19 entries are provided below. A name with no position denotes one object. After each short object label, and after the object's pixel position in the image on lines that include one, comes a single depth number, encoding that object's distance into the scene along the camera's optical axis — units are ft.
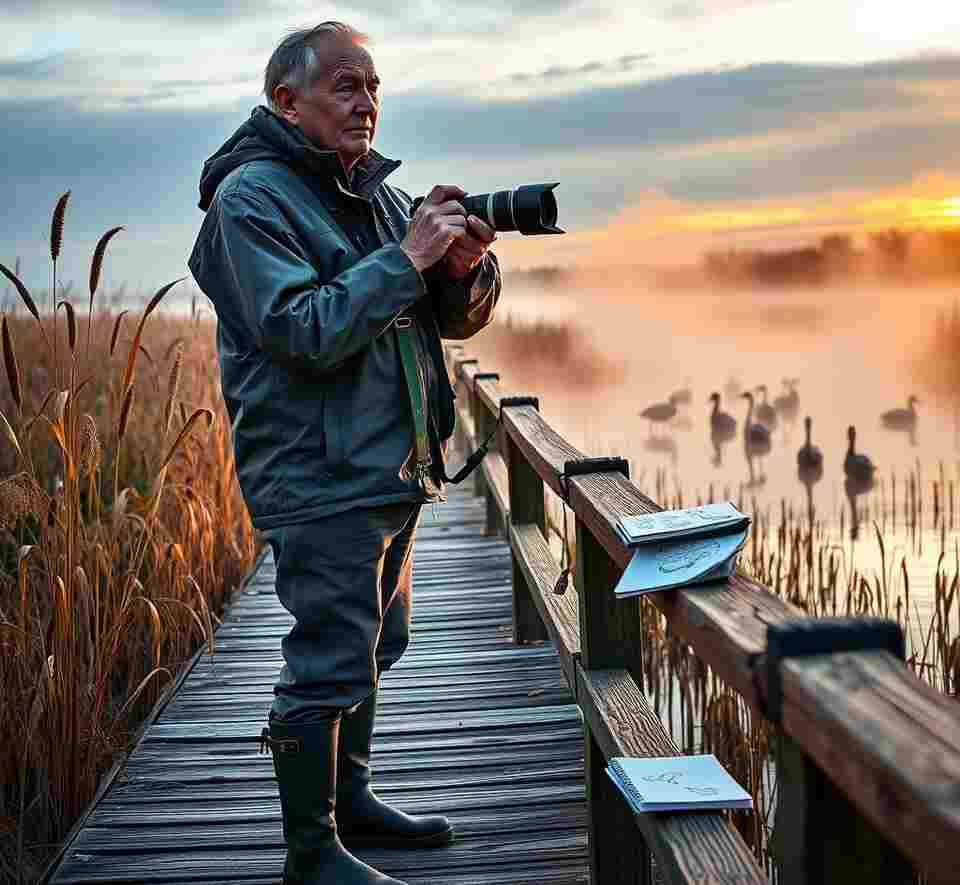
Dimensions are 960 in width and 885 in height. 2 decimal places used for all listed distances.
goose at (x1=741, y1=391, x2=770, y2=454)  56.18
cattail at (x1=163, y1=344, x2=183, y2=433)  12.11
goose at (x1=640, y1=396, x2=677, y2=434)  64.13
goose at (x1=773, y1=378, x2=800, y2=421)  67.97
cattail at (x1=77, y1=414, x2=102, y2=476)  11.37
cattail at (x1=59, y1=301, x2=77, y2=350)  11.54
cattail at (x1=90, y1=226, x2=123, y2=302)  11.45
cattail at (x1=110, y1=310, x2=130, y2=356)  11.44
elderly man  8.03
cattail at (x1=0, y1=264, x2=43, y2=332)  11.02
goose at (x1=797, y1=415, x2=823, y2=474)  49.62
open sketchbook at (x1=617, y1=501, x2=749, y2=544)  6.54
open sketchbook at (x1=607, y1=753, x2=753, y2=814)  7.06
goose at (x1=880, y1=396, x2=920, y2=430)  62.64
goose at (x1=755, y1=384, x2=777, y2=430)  65.10
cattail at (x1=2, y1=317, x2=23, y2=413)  11.13
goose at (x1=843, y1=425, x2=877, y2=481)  46.93
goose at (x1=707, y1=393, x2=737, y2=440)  60.08
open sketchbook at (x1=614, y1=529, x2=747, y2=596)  6.32
